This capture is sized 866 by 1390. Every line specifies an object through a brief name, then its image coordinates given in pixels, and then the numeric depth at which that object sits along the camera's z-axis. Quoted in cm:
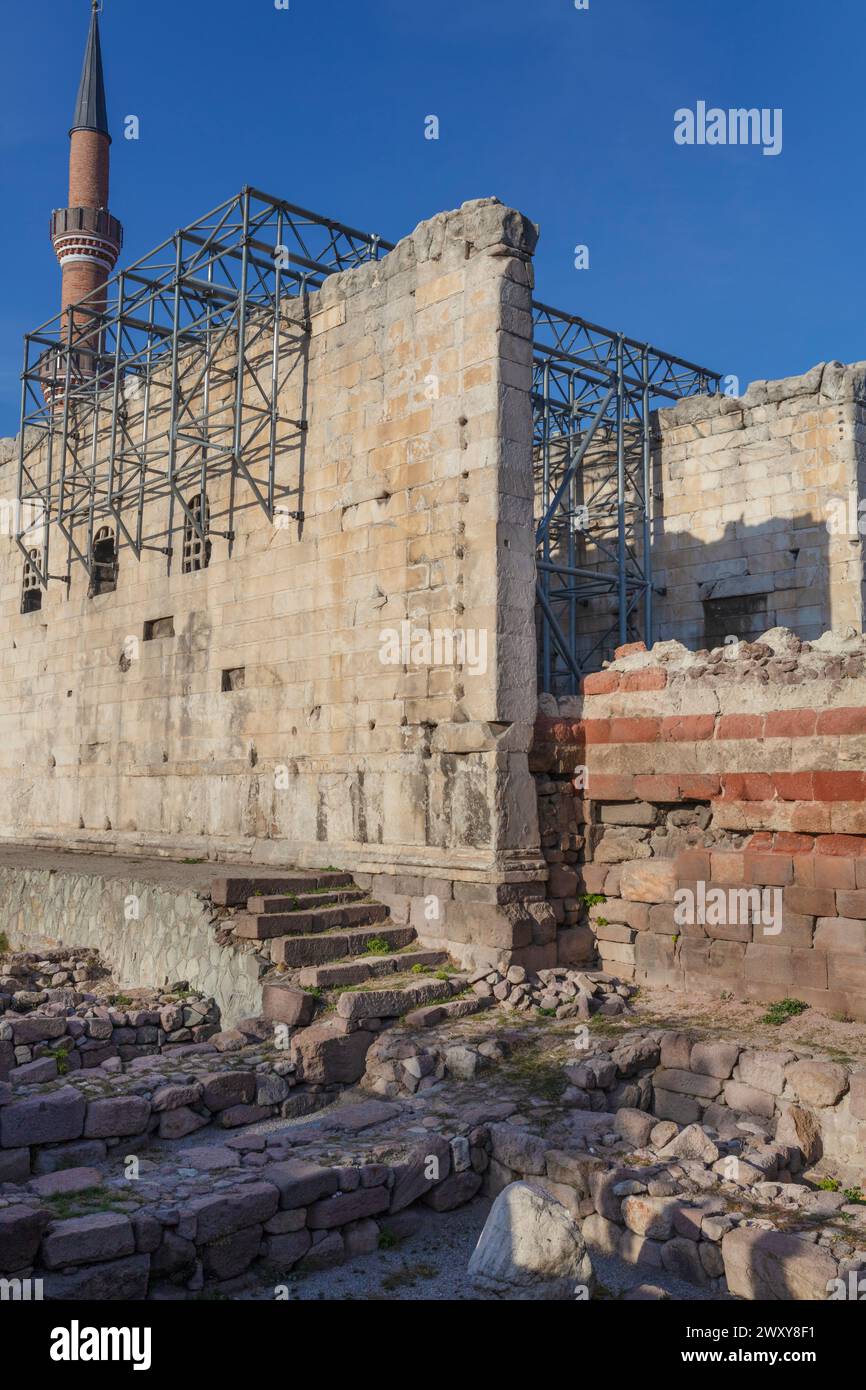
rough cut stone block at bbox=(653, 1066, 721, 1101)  732
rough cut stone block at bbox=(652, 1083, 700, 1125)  734
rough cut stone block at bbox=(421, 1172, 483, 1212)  639
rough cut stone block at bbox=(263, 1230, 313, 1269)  573
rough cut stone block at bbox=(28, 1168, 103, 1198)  590
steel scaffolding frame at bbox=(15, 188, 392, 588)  1266
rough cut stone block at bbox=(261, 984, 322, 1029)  845
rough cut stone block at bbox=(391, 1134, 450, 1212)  625
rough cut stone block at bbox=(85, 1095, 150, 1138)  689
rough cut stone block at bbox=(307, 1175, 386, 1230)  591
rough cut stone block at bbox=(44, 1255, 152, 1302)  505
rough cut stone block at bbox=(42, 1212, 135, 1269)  512
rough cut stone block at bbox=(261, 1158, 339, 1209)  584
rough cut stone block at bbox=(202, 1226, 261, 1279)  553
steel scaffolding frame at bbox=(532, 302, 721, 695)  1684
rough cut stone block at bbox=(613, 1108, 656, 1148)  655
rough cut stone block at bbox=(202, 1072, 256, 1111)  744
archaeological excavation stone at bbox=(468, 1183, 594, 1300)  493
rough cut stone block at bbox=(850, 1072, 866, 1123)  660
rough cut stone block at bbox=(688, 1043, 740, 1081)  736
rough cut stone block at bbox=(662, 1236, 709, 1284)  539
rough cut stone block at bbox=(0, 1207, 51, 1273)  502
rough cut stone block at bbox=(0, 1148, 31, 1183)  649
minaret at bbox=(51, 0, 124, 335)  2906
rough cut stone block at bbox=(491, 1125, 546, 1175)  633
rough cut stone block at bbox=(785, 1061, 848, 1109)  677
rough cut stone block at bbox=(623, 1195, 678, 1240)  560
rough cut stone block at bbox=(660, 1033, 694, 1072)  760
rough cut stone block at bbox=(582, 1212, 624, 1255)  581
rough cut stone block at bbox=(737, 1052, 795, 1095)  709
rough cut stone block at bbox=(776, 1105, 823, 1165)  666
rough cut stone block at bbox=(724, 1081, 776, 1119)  699
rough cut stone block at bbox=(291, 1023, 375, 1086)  786
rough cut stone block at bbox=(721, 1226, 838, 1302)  491
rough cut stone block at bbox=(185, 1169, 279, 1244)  553
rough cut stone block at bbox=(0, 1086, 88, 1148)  661
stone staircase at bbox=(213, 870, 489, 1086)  809
